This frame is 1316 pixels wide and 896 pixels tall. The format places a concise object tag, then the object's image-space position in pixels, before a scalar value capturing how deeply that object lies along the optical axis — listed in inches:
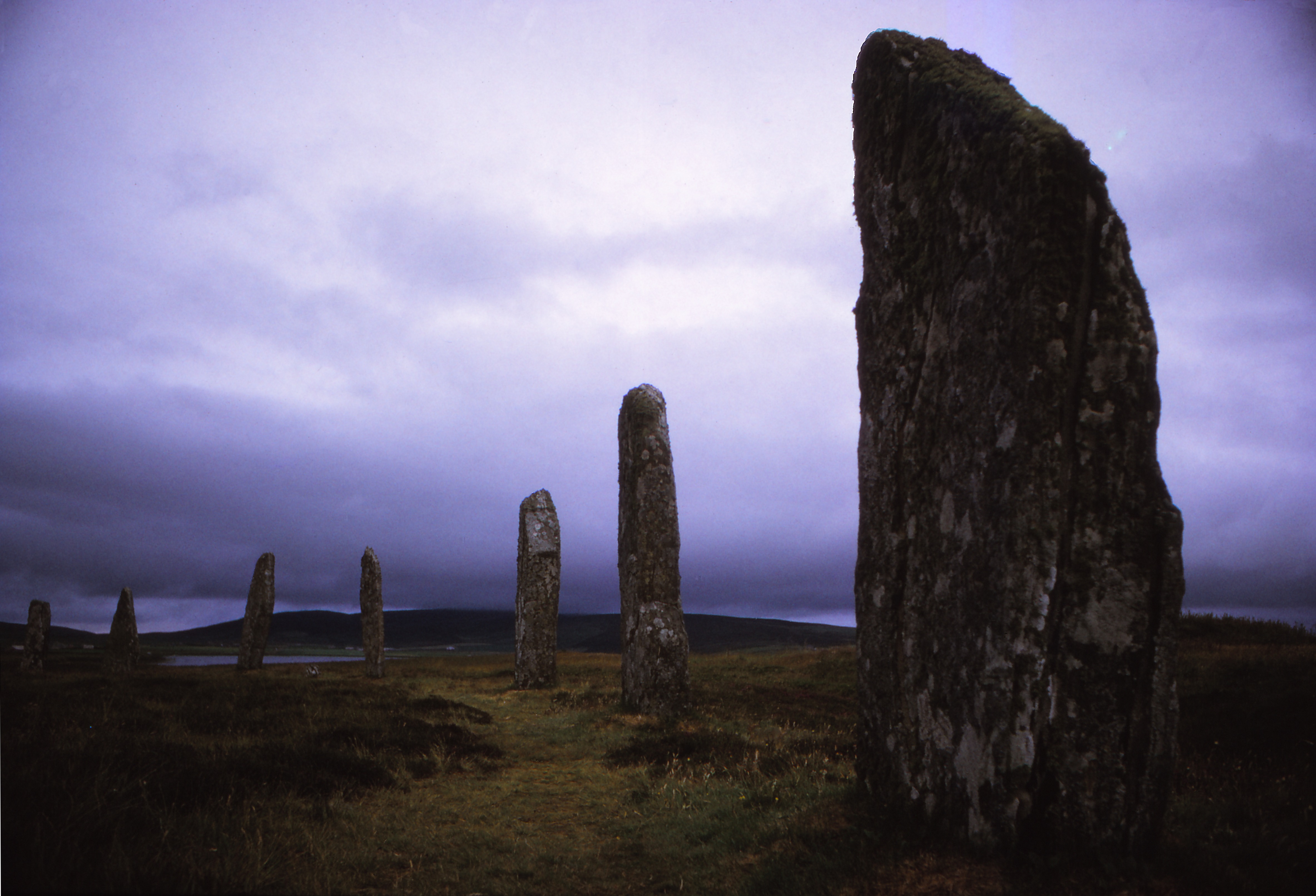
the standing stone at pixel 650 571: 459.5
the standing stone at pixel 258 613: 946.7
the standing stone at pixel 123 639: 847.1
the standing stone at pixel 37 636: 885.2
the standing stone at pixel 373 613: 896.9
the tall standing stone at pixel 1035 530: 154.0
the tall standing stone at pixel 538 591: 696.4
